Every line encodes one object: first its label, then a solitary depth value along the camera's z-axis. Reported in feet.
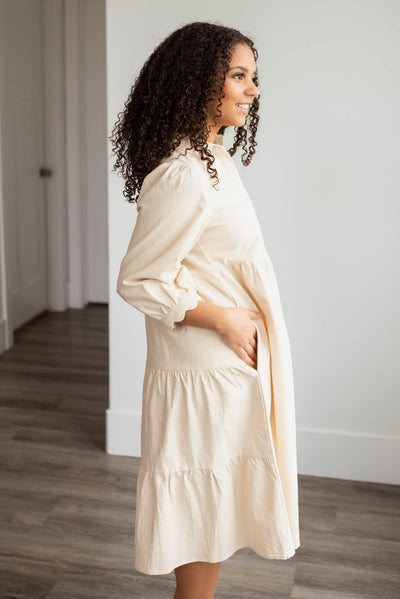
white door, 14.16
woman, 4.48
